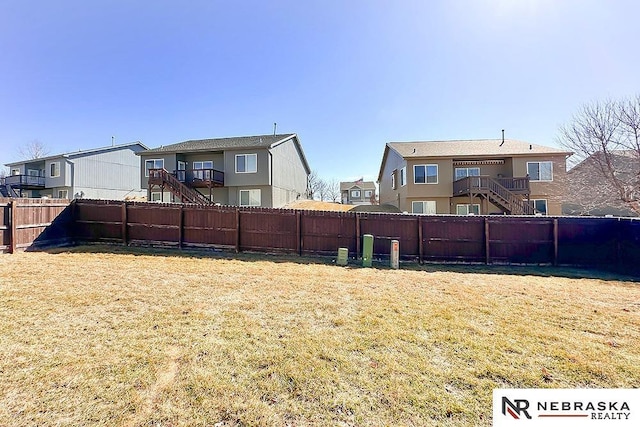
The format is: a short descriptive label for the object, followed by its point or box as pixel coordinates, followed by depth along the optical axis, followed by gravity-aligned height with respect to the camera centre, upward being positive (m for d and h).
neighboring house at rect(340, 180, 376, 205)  62.97 +6.12
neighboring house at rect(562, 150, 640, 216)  14.73 +1.96
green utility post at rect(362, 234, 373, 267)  9.22 -1.09
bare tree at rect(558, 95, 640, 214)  14.44 +3.57
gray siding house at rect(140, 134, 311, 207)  20.25 +3.72
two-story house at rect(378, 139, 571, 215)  17.81 +2.72
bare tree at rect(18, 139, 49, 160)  45.53 +12.04
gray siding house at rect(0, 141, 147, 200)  27.16 +4.81
